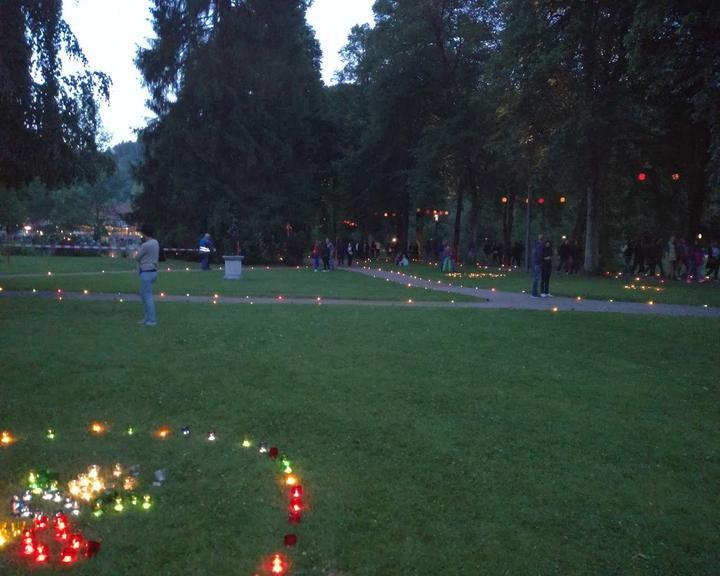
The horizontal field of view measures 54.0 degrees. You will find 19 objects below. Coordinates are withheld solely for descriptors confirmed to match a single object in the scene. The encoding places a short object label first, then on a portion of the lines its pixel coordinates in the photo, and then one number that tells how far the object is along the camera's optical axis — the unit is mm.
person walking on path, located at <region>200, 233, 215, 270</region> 35688
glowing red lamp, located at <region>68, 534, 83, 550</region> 4242
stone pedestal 28797
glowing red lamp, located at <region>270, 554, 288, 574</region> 4027
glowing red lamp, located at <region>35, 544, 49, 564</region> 4117
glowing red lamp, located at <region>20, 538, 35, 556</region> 4176
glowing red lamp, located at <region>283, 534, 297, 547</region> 4352
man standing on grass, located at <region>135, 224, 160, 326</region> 13109
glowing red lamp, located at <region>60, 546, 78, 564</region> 4117
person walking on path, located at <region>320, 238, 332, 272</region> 40281
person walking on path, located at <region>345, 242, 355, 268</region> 46775
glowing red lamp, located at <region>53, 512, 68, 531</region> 4516
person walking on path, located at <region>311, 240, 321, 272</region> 40362
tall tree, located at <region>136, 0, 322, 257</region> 43281
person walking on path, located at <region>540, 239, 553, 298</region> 21234
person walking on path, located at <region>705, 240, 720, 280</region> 31859
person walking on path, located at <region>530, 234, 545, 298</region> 21081
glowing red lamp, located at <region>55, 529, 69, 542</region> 4391
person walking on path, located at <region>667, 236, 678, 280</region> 31812
